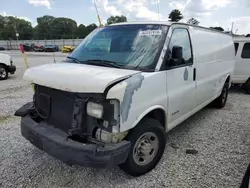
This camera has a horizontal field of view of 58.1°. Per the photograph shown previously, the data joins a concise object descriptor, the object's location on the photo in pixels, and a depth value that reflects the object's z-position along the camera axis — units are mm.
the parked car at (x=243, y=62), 8127
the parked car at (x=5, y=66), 10453
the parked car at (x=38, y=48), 46406
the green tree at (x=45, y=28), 82975
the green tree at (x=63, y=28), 82031
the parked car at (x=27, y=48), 48497
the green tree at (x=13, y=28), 81875
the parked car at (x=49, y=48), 46219
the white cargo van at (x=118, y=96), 2469
